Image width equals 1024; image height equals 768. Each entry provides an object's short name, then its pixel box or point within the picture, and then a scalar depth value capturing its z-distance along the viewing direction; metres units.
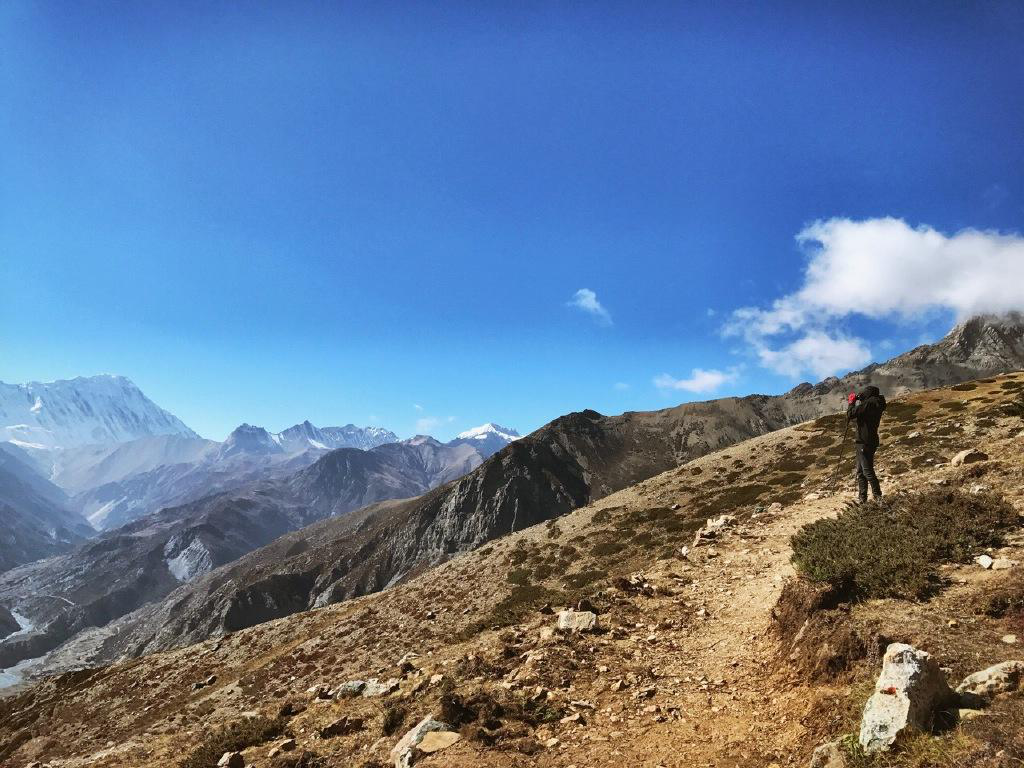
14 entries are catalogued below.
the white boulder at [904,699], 6.50
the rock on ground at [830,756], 6.79
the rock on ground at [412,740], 10.25
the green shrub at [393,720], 12.49
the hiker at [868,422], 19.02
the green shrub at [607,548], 34.41
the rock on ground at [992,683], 6.84
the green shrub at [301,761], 12.04
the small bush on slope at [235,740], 14.70
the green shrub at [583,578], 29.58
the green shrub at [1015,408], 32.67
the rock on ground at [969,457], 21.95
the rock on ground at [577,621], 14.98
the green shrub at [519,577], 33.97
